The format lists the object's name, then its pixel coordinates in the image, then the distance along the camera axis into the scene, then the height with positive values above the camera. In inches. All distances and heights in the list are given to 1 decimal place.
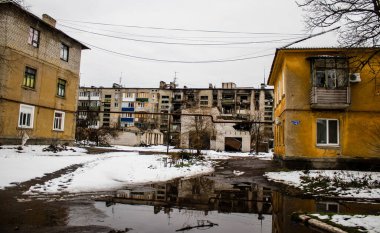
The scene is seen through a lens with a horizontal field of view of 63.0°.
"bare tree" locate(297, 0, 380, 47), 370.9 +156.7
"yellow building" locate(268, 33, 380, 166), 721.6 +84.3
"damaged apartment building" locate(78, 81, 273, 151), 3476.9 +413.8
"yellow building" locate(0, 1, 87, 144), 852.0 +167.3
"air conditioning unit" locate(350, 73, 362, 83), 721.6 +155.1
